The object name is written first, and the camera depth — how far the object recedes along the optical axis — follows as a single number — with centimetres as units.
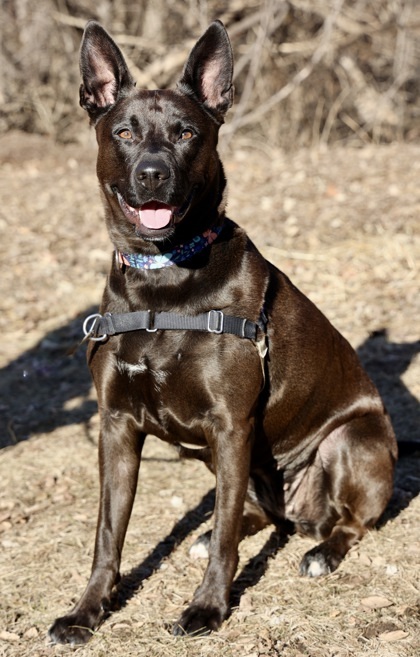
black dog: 335
